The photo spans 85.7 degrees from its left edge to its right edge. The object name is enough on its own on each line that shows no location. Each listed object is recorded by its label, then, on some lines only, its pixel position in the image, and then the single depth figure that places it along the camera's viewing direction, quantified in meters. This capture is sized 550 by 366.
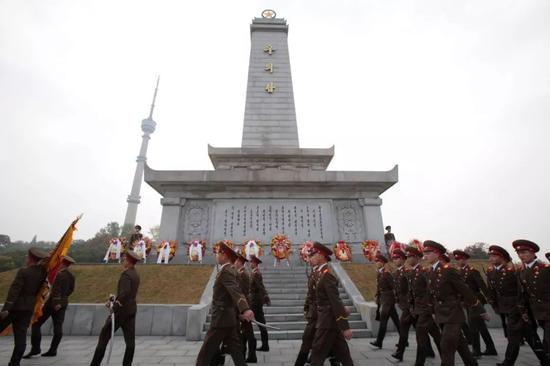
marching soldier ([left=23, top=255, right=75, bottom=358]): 5.55
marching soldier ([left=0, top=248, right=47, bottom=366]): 4.70
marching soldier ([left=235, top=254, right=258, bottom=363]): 5.29
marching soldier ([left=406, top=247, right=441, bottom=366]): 4.73
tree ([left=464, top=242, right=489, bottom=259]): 20.92
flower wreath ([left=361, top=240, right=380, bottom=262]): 11.75
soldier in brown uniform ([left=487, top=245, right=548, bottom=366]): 4.81
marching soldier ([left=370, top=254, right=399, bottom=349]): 6.02
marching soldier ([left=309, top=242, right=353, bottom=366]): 3.93
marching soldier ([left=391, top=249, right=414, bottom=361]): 5.28
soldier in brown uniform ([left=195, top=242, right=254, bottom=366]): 3.85
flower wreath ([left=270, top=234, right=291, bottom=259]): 11.23
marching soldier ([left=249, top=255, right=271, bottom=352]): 6.37
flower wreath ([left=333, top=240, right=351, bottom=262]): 11.57
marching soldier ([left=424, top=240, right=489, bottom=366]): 4.16
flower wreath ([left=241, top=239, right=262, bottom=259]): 11.29
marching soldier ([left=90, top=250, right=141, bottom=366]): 4.39
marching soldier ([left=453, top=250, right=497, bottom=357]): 5.71
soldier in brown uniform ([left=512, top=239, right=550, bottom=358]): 4.49
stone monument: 12.53
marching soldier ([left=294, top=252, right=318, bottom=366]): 4.43
